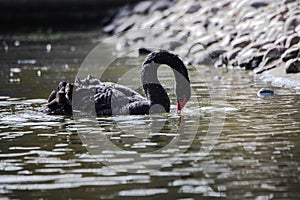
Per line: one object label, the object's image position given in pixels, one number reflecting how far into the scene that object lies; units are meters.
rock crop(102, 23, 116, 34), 29.19
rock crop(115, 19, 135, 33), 27.27
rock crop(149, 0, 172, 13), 28.03
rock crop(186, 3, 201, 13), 23.80
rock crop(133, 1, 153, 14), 29.38
